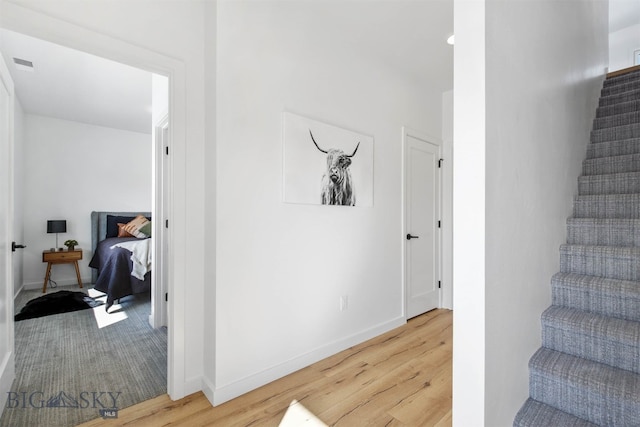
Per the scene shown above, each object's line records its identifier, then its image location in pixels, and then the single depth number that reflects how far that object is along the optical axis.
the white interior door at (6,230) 1.67
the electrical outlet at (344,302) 2.52
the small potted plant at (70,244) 4.62
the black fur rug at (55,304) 3.30
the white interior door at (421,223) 3.25
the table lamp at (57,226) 4.52
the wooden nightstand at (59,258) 4.36
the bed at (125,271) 3.38
